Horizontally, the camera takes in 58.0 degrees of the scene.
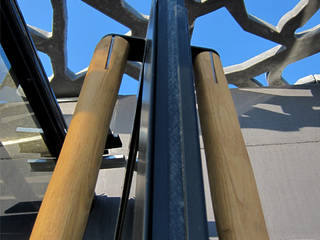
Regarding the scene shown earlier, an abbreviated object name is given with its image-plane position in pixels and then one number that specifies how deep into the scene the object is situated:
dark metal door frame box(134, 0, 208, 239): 0.46
